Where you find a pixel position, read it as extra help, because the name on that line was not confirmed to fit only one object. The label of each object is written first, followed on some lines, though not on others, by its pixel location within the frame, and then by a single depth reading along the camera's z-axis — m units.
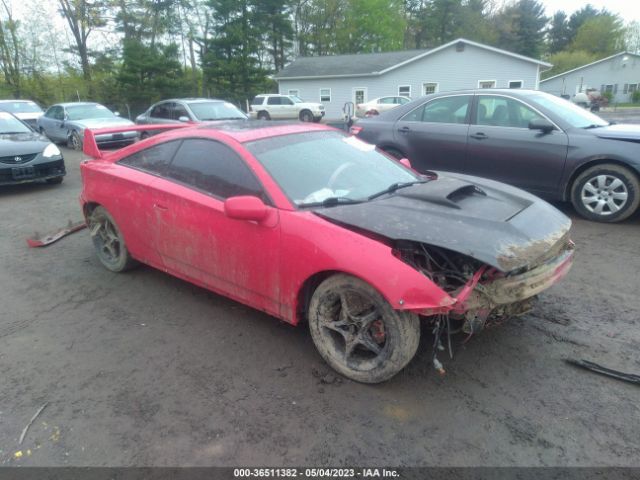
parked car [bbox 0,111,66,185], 7.86
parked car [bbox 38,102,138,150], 13.58
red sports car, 2.48
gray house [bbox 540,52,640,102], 45.09
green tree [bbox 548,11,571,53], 62.91
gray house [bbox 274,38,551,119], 27.95
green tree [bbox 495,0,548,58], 49.78
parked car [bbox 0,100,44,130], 17.02
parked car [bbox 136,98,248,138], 11.79
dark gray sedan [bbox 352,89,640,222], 5.31
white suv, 25.92
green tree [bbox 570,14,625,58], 59.06
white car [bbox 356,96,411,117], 25.05
